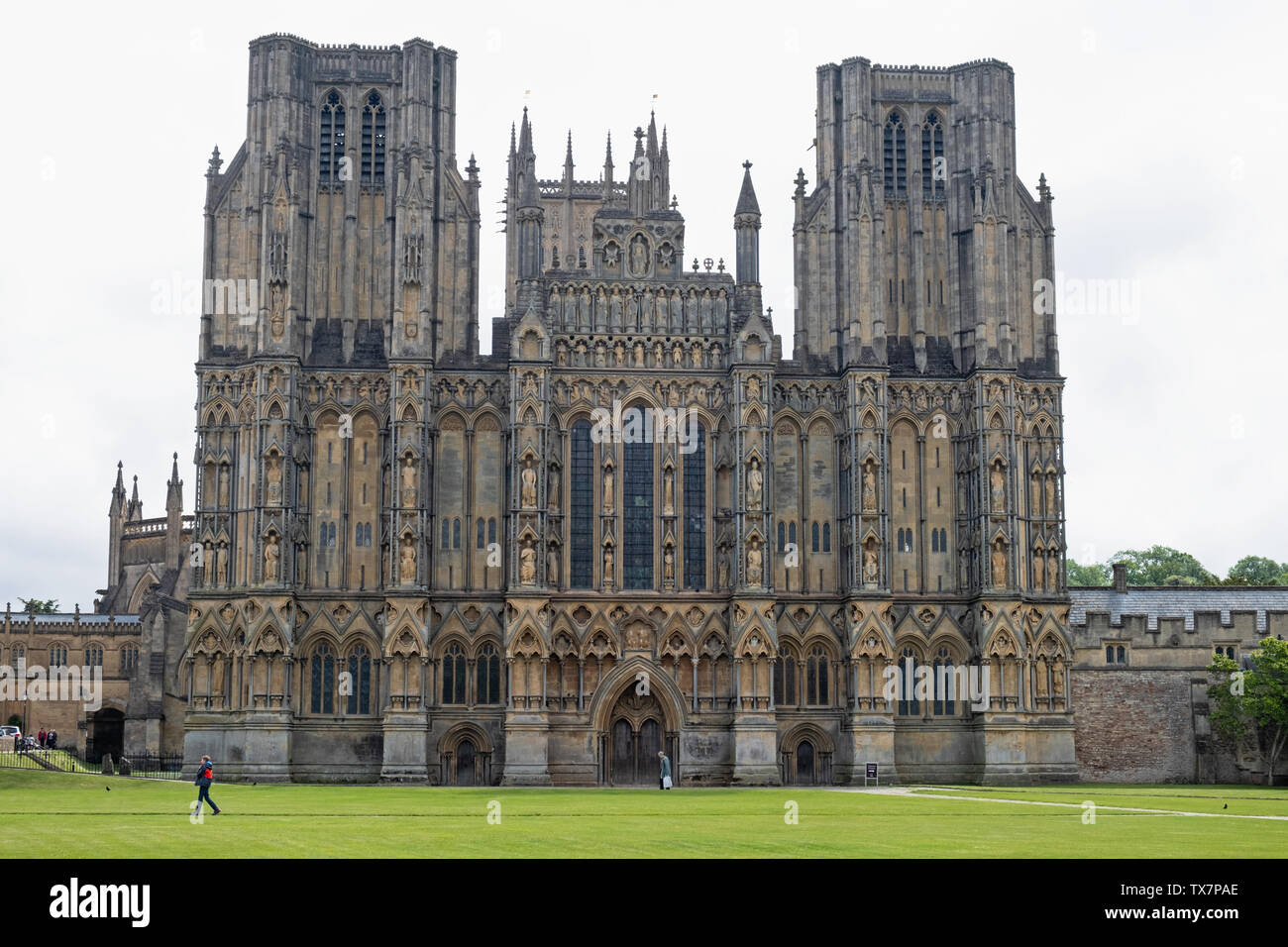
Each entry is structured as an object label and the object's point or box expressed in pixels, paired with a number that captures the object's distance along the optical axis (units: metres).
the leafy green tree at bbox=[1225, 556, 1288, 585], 125.38
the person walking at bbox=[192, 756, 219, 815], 38.59
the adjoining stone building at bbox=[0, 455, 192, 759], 89.19
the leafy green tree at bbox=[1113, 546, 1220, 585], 129.50
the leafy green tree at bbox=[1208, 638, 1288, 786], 67.19
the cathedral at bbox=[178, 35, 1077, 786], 66.12
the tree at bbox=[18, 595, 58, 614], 134.88
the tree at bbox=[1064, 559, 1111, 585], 141.50
